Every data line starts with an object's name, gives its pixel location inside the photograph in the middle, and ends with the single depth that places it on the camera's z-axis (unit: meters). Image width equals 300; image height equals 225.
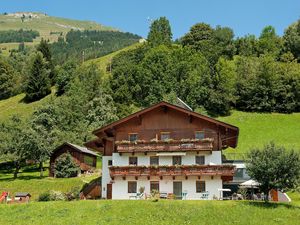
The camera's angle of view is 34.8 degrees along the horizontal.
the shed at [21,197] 44.61
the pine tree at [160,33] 124.62
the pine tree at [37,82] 117.75
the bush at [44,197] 41.66
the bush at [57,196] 41.38
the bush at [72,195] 41.49
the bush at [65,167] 64.94
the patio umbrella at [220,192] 42.61
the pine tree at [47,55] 127.31
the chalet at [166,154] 43.97
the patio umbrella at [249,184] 42.38
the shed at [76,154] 67.94
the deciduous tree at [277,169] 36.12
